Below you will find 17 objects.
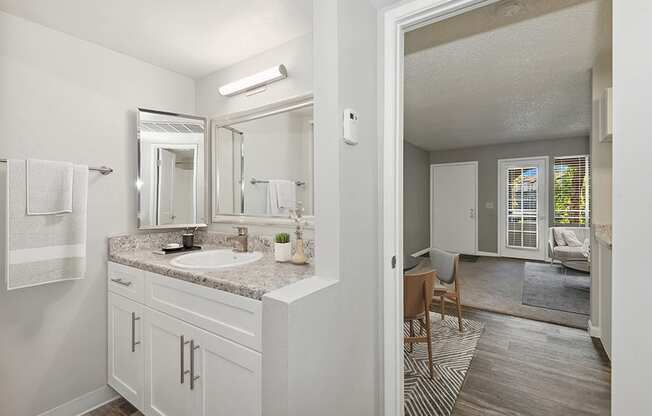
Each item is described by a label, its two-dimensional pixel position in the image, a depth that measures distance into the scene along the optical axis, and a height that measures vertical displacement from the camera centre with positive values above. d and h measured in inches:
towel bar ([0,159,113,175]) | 68.8 +9.1
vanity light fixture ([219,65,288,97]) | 70.0 +32.9
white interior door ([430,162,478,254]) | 245.6 +0.2
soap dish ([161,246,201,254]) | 71.1 -11.0
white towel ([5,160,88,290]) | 54.7 -6.6
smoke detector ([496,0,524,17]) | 66.4 +47.9
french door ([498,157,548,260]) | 218.8 +0.3
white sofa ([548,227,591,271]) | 164.1 -27.9
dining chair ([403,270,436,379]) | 76.7 -25.0
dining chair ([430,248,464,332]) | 100.0 -23.7
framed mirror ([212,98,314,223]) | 70.4 +11.6
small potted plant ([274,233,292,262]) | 61.1 -9.2
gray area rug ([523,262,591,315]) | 126.8 -42.7
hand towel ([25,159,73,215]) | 56.8 +4.0
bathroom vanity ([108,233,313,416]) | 42.4 -22.4
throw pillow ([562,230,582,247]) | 176.2 -19.7
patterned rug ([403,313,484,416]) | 67.9 -46.3
